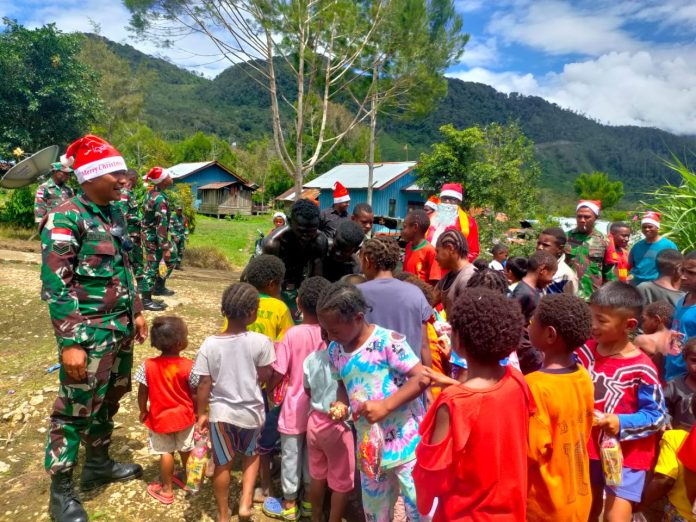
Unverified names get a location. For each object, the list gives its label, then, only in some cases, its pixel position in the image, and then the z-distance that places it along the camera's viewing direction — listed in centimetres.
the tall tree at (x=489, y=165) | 2017
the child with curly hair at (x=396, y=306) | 260
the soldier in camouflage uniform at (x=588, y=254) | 468
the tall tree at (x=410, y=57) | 1127
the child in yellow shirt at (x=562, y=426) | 186
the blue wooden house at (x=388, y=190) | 3103
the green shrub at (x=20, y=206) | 1228
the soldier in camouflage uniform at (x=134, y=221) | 621
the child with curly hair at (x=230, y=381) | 258
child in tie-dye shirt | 217
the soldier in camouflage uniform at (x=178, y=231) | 721
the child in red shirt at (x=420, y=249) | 404
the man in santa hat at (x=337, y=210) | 457
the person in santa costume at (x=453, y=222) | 516
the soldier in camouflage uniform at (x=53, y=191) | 638
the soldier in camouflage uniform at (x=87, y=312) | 255
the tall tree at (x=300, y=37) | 875
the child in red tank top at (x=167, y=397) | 283
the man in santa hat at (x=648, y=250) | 489
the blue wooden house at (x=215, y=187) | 3862
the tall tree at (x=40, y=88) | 2022
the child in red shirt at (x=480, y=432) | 164
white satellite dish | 653
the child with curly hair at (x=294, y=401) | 273
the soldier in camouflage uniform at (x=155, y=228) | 663
